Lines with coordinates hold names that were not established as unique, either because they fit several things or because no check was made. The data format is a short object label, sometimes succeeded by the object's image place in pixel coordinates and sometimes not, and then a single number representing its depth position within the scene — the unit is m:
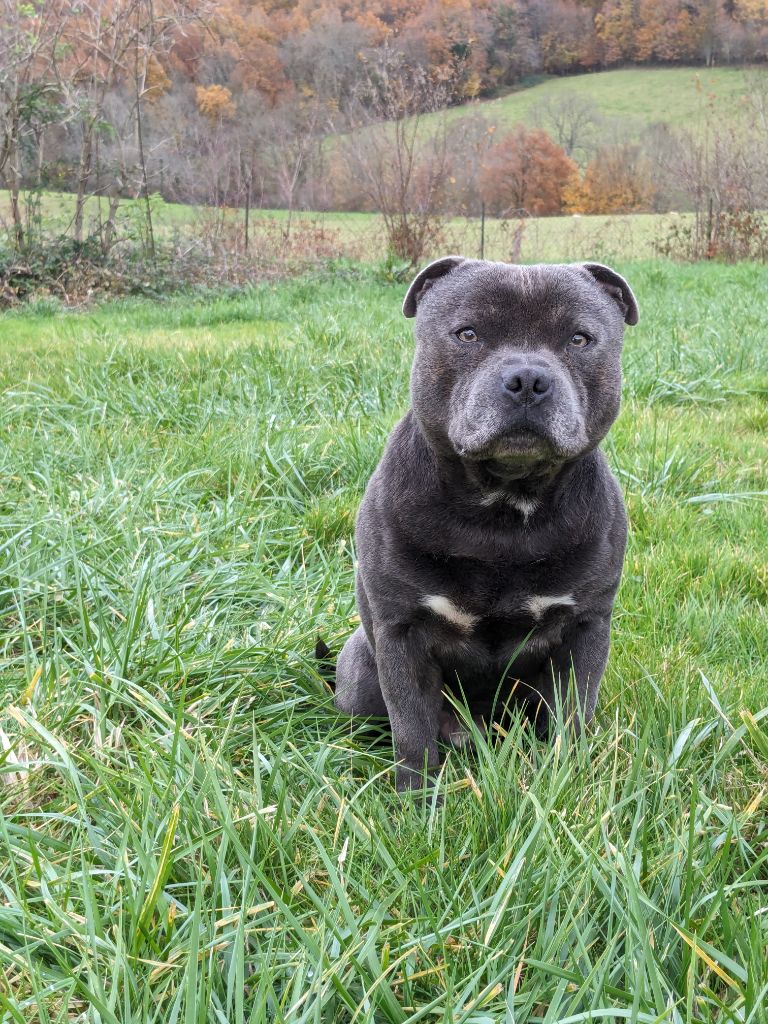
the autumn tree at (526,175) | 18.78
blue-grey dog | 2.07
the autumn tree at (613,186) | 23.61
